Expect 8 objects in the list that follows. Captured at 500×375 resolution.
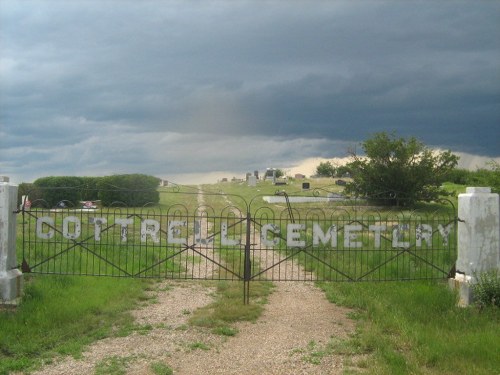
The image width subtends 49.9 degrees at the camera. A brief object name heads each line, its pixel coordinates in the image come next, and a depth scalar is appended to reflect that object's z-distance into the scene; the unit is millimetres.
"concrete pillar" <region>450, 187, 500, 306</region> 9750
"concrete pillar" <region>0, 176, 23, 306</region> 9289
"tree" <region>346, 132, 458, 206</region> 25688
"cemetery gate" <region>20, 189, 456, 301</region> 10133
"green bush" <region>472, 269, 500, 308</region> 9258
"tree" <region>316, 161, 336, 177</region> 35156
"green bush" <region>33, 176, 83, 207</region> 24234
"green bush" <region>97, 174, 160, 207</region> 24453
